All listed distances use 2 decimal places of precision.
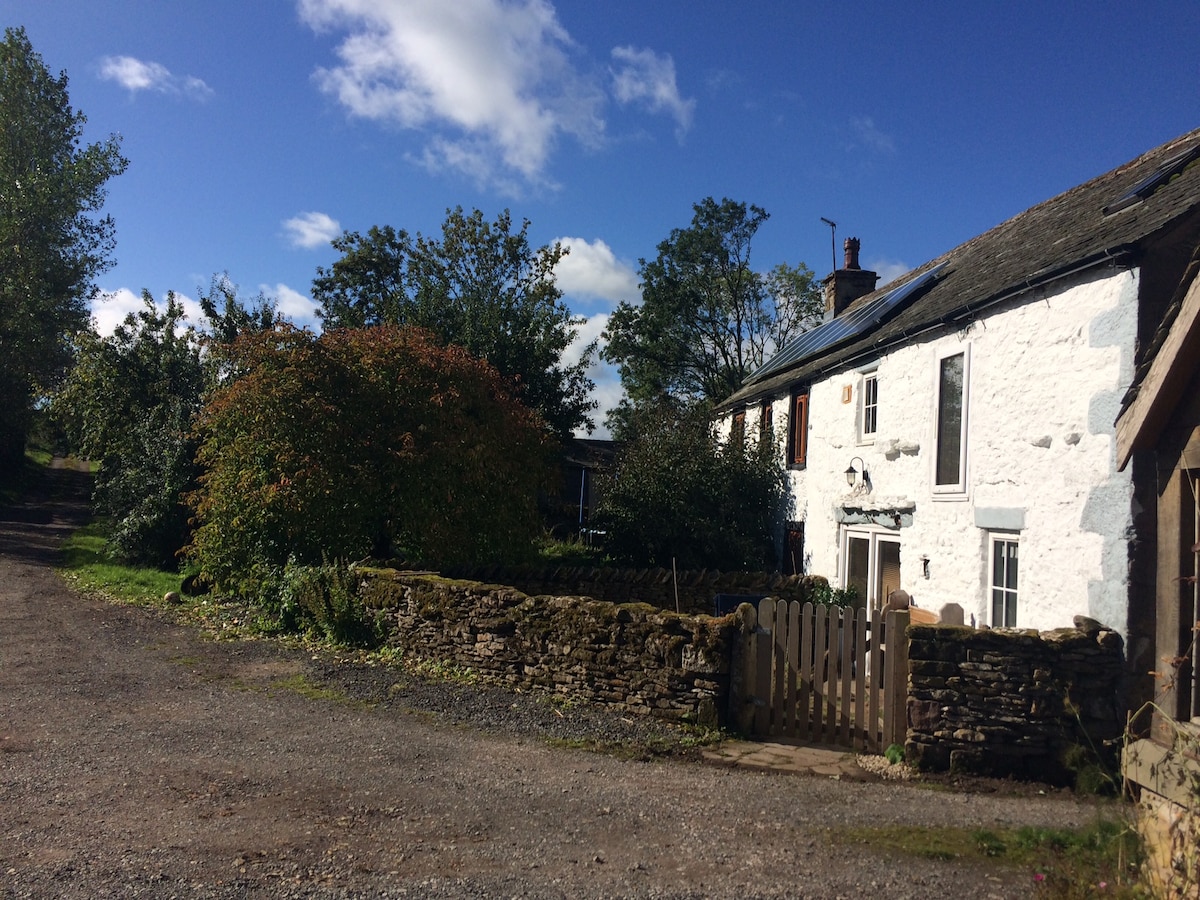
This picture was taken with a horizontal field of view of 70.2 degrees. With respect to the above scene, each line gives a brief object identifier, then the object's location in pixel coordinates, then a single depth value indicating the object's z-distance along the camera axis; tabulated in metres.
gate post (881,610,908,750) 8.07
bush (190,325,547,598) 13.65
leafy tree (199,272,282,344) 27.23
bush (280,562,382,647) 12.00
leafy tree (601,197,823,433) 41.88
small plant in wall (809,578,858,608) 13.81
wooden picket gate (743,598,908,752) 8.12
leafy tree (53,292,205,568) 20.25
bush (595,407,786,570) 17.83
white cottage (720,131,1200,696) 7.91
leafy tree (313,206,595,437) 27.11
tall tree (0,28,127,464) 27.20
